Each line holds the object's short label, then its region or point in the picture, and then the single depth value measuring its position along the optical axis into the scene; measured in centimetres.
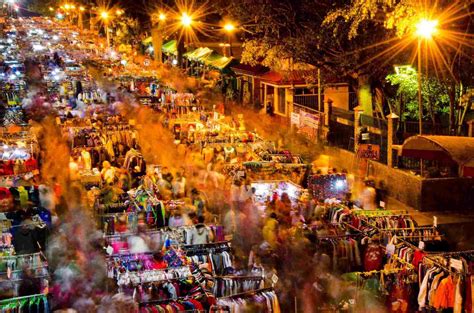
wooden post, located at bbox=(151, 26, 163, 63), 4980
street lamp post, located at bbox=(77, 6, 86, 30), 9626
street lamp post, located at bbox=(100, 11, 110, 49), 6008
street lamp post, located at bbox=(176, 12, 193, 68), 4564
